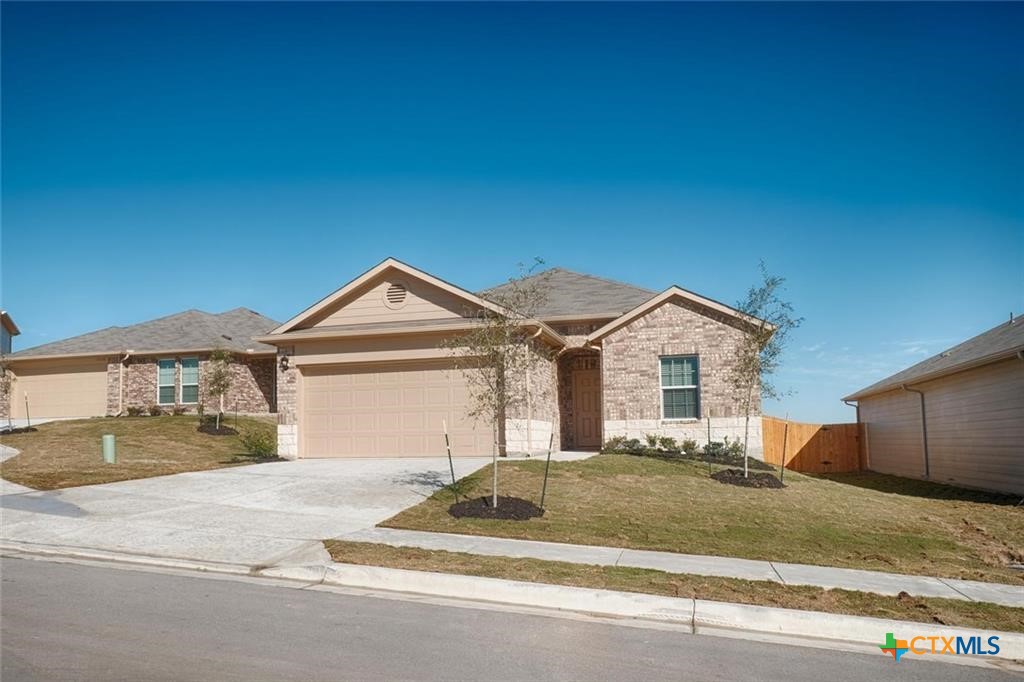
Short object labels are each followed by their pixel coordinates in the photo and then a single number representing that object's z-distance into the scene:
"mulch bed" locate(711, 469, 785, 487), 16.28
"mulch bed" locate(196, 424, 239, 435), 25.85
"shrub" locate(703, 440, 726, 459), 20.14
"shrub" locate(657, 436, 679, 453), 20.80
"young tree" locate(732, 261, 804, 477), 17.53
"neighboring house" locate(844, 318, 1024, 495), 17.64
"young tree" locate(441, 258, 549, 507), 13.07
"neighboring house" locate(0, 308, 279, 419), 29.86
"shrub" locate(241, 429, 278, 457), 21.02
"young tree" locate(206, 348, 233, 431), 27.02
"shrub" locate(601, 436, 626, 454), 21.06
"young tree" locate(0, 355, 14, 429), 27.05
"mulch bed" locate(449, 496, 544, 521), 12.32
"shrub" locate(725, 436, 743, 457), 20.28
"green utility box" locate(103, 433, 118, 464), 18.56
